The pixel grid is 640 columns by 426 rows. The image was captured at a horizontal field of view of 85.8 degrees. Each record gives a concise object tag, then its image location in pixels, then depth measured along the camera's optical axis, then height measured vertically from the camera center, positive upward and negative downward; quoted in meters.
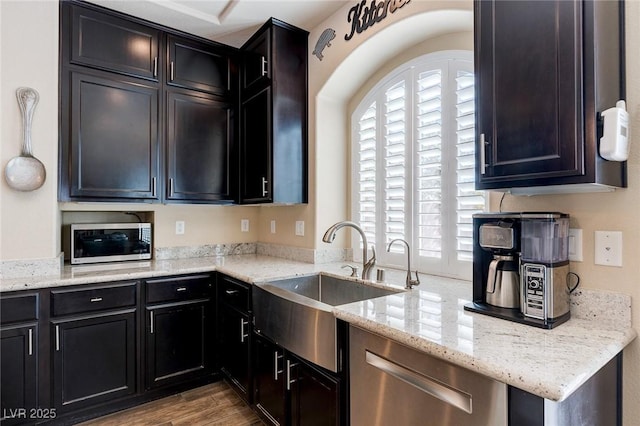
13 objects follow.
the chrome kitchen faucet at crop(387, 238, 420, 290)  1.79 -0.36
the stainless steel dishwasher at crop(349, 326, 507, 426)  0.95 -0.55
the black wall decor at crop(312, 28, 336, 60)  2.49 +1.28
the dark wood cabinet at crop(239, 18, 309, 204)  2.56 +0.78
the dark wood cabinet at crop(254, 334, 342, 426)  1.51 -0.87
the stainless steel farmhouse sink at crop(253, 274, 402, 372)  1.50 -0.51
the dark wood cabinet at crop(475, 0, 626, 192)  1.03 +0.40
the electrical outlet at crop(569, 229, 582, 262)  1.27 -0.12
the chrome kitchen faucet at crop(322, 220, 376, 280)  1.90 -0.24
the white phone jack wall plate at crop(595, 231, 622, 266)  1.17 -0.12
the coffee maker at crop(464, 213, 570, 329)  1.17 -0.20
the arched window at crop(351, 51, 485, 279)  1.98 +0.33
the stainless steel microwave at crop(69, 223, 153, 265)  2.48 -0.20
